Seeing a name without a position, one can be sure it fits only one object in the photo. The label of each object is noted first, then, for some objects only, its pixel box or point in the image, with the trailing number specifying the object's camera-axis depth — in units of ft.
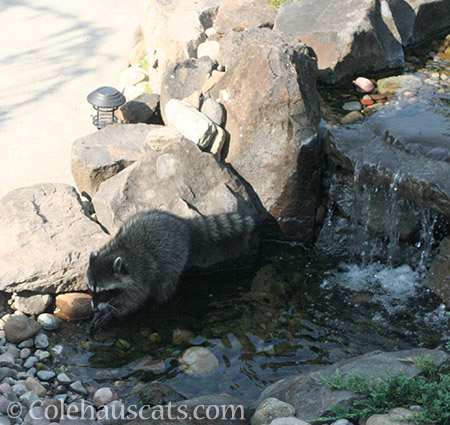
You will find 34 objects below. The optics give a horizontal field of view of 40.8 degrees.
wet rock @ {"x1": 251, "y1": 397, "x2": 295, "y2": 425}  11.79
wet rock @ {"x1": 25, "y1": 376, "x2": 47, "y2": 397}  13.87
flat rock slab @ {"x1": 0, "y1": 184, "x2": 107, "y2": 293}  16.53
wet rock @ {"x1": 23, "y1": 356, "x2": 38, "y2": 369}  14.92
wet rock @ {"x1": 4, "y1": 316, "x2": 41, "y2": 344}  15.66
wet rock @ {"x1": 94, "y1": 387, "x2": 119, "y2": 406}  13.91
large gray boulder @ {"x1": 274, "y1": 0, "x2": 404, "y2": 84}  24.45
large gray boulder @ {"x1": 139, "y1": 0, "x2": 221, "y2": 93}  25.72
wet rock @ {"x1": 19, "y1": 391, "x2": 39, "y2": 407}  13.17
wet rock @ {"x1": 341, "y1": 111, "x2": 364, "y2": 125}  22.13
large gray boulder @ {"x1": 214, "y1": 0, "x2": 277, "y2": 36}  26.53
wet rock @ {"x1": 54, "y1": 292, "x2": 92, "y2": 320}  16.72
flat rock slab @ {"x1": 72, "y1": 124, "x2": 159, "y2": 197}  20.01
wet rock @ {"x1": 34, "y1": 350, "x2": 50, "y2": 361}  15.24
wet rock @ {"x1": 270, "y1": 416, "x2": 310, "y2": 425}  11.11
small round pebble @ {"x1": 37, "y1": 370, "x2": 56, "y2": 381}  14.57
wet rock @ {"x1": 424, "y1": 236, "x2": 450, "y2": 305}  17.22
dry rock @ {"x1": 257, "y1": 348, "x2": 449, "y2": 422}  11.47
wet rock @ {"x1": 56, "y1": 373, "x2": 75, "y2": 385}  14.56
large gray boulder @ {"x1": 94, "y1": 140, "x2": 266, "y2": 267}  18.40
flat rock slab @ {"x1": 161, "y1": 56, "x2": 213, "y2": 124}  22.90
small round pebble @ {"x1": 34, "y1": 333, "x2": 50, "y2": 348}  15.66
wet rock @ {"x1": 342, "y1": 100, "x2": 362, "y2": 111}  23.27
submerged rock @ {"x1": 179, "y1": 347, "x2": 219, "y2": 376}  14.92
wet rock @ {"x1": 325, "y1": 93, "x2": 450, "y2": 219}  16.79
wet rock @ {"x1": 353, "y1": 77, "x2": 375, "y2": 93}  24.49
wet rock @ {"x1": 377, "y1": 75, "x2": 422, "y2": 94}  24.45
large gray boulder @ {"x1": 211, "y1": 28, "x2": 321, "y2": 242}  19.21
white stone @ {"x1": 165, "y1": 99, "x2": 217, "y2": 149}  19.47
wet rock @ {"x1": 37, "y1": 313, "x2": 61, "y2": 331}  16.29
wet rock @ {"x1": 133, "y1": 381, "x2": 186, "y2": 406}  13.70
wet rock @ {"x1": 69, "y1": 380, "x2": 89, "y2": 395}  14.22
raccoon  15.81
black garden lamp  21.95
